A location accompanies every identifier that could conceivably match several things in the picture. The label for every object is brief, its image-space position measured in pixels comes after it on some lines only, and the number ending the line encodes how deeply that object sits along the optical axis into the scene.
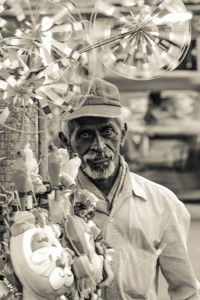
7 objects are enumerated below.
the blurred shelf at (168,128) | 7.32
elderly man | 2.33
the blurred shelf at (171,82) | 6.99
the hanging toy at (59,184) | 2.04
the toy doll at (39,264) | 1.87
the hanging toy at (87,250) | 1.94
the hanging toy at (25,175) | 1.94
